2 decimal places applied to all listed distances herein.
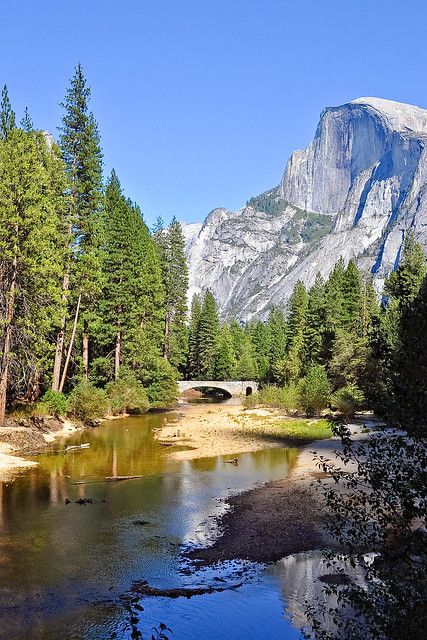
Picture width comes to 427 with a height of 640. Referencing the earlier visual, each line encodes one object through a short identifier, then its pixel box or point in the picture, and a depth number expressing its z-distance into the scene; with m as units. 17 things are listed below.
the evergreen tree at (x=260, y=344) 97.44
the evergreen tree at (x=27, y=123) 39.29
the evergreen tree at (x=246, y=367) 94.25
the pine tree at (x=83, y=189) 39.91
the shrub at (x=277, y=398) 47.59
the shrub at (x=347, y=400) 42.28
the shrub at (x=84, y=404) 37.22
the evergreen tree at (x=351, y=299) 60.58
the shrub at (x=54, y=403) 34.81
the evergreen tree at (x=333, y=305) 59.53
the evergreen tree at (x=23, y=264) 28.66
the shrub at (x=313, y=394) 44.06
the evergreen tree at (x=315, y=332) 59.64
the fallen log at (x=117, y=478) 21.84
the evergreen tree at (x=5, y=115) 38.03
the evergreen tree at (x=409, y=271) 47.56
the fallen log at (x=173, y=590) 11.34
